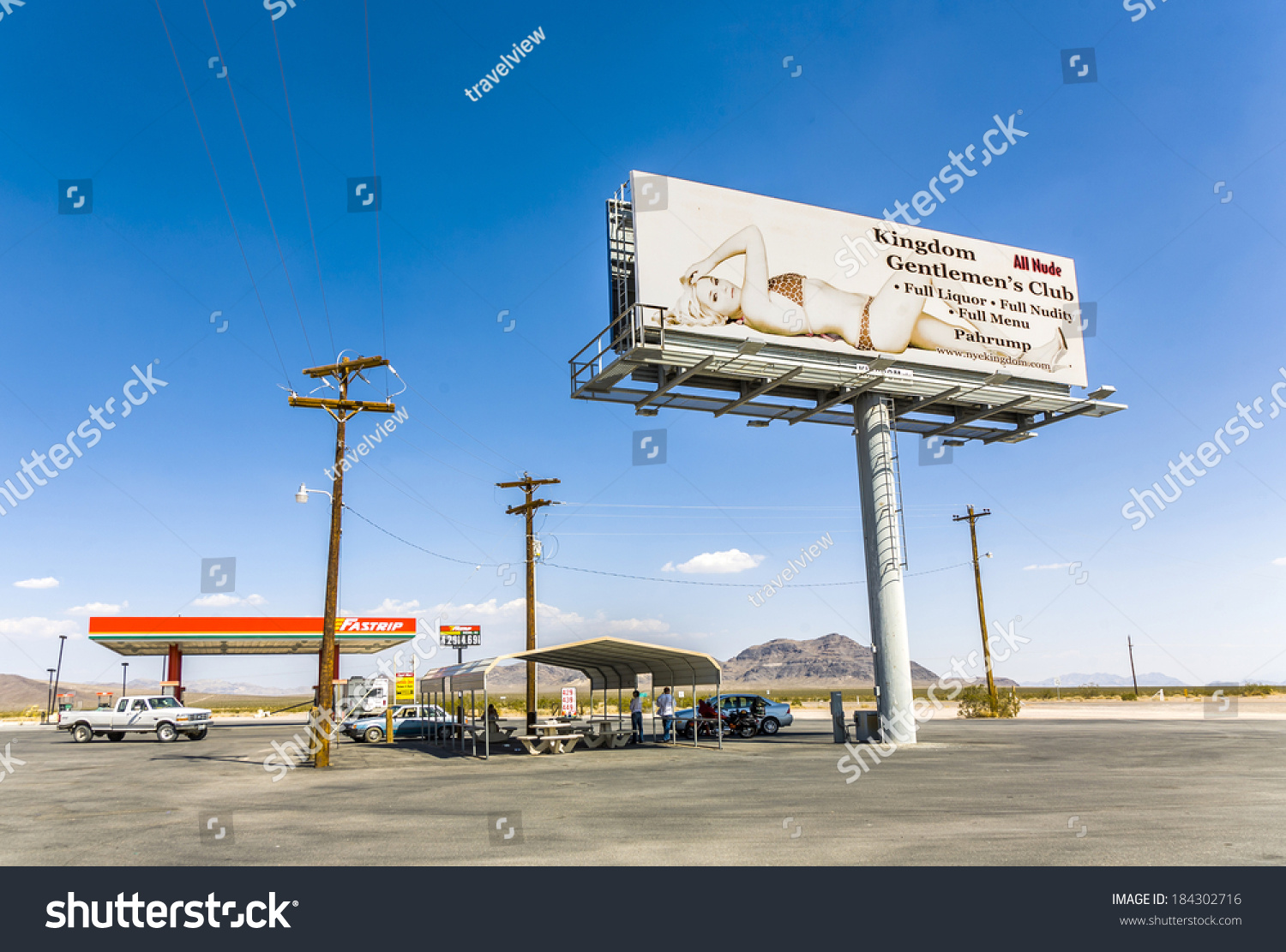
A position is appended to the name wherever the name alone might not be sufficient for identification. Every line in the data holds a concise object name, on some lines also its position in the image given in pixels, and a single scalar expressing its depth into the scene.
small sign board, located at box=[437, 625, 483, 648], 52.56
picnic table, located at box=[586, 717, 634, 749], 24.81
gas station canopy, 43.09
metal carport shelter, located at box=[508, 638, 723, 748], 23.98
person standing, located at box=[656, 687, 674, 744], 26.33
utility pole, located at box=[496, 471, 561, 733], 31.08
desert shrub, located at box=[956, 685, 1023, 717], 41.38
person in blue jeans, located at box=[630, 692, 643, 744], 25.98
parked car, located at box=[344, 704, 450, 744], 31.14
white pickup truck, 32.06
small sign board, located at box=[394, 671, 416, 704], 34.06
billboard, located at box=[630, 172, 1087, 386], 21.98
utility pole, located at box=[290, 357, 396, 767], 20.90
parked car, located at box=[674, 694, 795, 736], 30.09
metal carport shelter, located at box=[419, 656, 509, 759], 21.95
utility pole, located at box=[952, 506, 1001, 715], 41.38
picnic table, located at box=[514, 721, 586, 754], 23.02
